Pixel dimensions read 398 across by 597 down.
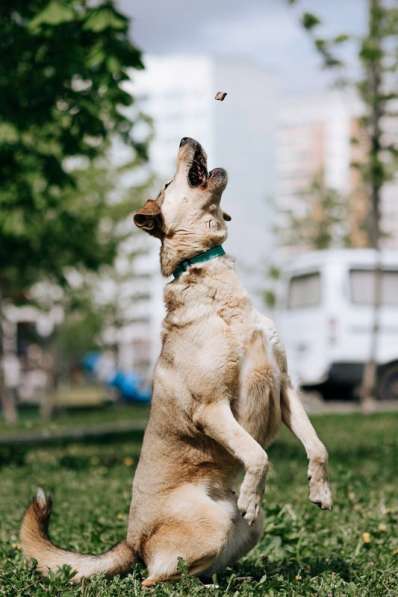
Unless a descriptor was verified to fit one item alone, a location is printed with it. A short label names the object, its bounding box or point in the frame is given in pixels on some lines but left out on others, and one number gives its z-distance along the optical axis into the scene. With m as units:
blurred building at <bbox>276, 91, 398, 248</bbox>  104.12
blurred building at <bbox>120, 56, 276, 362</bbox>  79.38
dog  4.19
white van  20.39
